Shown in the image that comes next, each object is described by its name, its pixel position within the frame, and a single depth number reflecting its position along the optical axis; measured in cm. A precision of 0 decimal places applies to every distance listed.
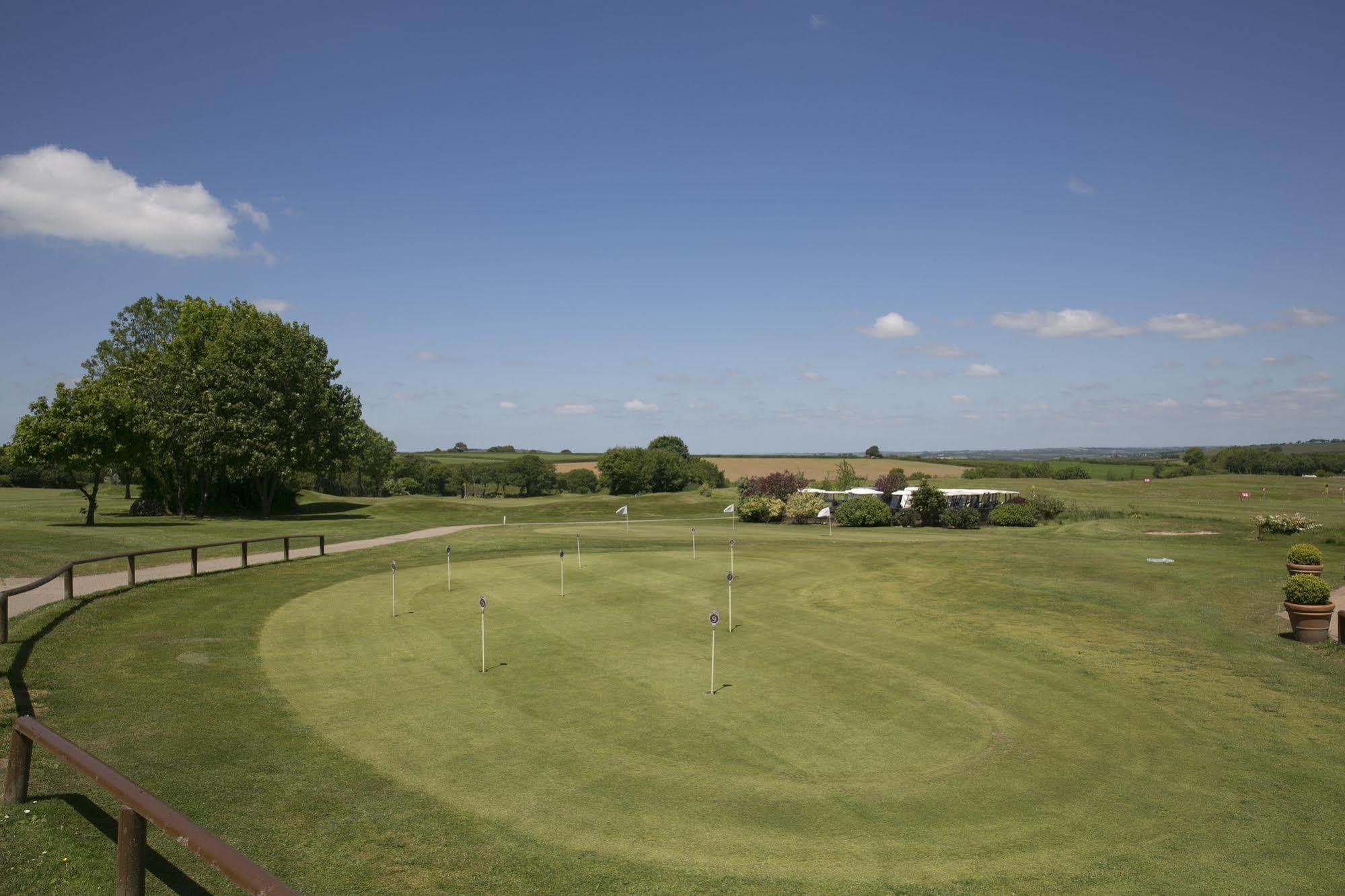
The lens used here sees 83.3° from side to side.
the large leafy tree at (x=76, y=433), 4359
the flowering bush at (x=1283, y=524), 3216
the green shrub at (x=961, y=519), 5850
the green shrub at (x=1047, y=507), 6231
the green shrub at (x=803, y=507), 6266
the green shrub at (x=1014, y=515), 5831
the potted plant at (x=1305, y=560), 2036
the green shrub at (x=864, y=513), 5925
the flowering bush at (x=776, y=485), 7081
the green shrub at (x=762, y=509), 6469
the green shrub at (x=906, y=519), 6119
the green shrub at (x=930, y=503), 6072
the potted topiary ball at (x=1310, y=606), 1761
